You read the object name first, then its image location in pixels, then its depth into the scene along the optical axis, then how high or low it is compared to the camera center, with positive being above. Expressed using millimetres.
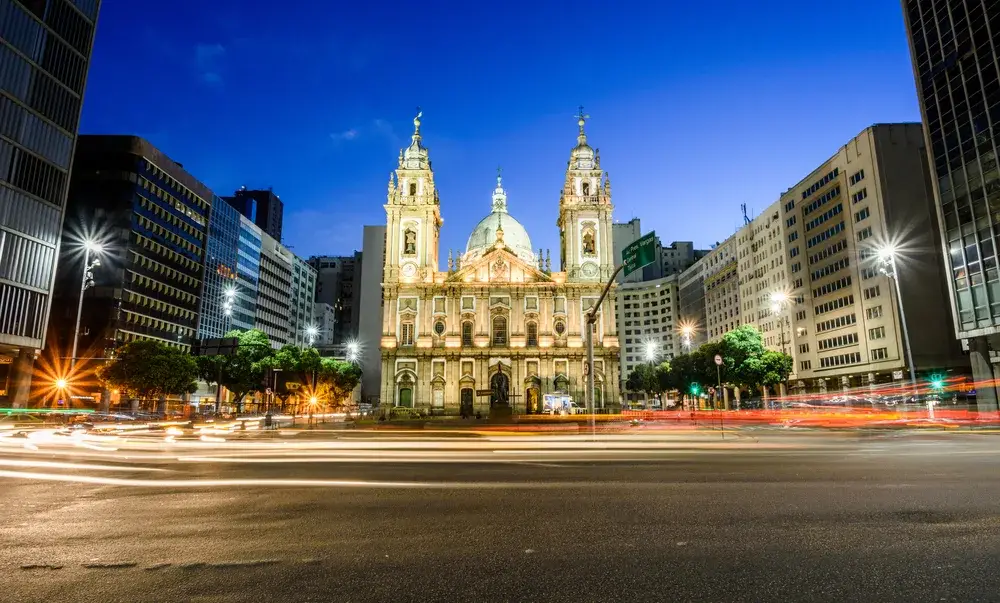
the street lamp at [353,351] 103475 +10131
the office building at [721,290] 109625 +21753
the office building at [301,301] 130500 +23784
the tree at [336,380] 79500 +3610
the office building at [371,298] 124500 +23375
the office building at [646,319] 149375 +22211
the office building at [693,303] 126875 +22244
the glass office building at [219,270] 88438 +21201
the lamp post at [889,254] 36953 +9923
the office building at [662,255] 163250 +41007
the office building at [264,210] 192250 +64388
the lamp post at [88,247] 38547 +10388
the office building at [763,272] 89562 +21008
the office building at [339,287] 166625 +34042
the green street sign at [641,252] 18578 +4765
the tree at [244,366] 63156 +4323
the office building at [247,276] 99312 +22393
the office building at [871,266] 62594 +15694
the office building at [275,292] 111250 +22007
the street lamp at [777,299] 54406 +9469
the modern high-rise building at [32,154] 43344 +19289
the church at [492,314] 72375 +11334
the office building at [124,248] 68312 +19656
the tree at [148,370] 51656 +3195
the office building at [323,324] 149500 +20892
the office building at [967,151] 42344 +18585
